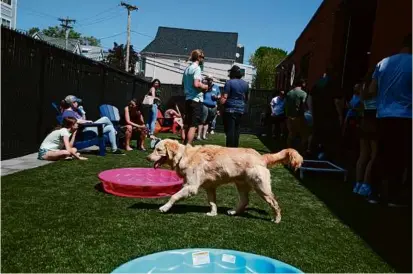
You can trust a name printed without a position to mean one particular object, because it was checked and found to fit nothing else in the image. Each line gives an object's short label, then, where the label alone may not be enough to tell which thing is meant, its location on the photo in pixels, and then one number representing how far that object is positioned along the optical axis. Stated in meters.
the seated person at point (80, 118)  8.39
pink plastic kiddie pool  5.09
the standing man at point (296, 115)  10.66
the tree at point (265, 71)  64.31
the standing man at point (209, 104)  12.26
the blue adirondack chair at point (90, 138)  8.49
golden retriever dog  4.26
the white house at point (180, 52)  57.00
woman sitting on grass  7.50
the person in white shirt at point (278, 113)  15.34
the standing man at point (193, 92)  7.70
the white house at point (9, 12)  32.02
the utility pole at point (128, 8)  44.59
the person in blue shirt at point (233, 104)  7.50
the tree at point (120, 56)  50.31
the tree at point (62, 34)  95.75
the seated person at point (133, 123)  10.02
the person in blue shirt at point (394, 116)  5.15
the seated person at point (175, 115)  15.73
